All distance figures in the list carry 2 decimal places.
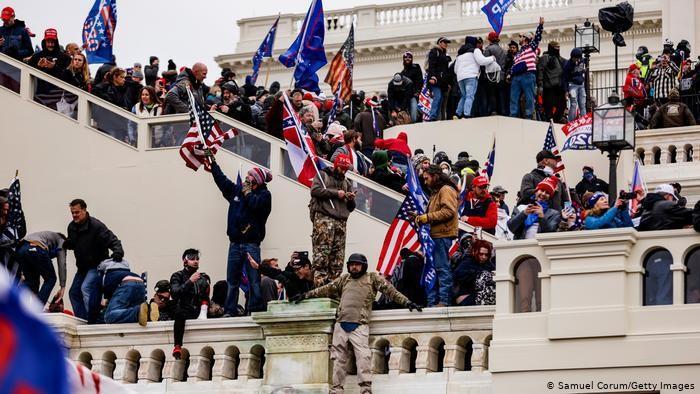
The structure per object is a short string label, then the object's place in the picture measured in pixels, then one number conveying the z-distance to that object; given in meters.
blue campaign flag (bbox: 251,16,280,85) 29.19
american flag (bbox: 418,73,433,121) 26.02
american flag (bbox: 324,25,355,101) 28.17
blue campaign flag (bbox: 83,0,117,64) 25.30
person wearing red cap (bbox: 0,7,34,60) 22.77
